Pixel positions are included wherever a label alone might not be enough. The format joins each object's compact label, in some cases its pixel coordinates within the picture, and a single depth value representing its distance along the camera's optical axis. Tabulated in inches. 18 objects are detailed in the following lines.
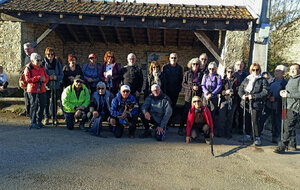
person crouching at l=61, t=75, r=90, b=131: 196.4
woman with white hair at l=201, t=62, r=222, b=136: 191.8
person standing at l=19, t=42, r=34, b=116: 204.2
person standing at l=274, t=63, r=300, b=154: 164.2
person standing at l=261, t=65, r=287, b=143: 192.5
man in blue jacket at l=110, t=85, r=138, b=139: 184.7
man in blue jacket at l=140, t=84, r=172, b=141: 184.9
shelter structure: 309.1
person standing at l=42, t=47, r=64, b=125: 206.4
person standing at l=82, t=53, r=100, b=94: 217.8
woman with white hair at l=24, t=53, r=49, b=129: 188.1
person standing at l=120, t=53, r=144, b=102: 207.3
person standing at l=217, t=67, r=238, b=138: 196.7
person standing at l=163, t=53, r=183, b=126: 209.3
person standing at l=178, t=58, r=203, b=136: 199.3
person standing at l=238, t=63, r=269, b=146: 179.8
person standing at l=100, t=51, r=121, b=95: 214.4
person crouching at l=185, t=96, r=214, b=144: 178.4
